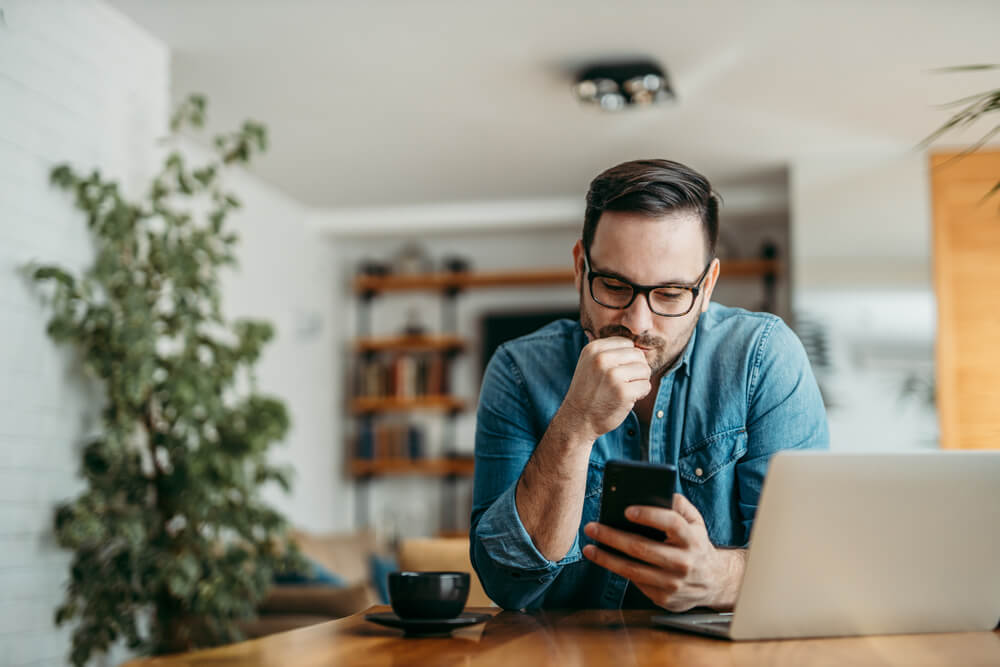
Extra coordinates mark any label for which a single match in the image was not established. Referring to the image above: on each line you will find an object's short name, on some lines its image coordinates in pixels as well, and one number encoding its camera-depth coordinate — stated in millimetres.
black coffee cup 1085
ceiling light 3793
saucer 1066
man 1304
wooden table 905
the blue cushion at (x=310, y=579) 3916
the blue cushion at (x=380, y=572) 4875
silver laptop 969
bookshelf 6359
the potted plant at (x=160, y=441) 2828
